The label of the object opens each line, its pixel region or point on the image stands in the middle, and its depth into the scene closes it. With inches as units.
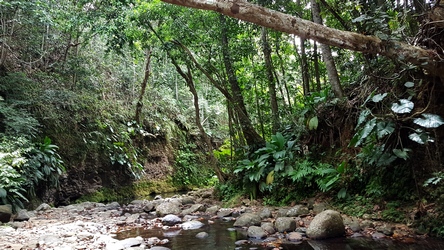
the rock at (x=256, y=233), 192.9
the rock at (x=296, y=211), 237.1
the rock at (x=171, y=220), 253.4
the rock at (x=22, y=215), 255.1
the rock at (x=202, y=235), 203.2
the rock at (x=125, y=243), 177.3
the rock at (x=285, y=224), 198.5
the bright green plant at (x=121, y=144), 448.7
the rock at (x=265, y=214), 240.4
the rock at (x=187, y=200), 346.6
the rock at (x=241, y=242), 181.8
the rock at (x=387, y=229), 174.4
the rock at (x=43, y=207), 309.3
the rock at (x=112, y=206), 339.6
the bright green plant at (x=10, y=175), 249.0
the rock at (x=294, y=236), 181.8
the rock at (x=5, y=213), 233.1
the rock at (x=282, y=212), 240.8
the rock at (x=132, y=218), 262.2
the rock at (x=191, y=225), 232.5
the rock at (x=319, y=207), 233.6
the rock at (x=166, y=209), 288.7
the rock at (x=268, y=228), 199.0
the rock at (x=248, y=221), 224.4
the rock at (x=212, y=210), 289.9
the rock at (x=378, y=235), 173.5
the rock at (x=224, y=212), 271.0
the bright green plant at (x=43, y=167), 306.5
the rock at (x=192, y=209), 290.2
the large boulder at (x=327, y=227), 178.4
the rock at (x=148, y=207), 313.2
